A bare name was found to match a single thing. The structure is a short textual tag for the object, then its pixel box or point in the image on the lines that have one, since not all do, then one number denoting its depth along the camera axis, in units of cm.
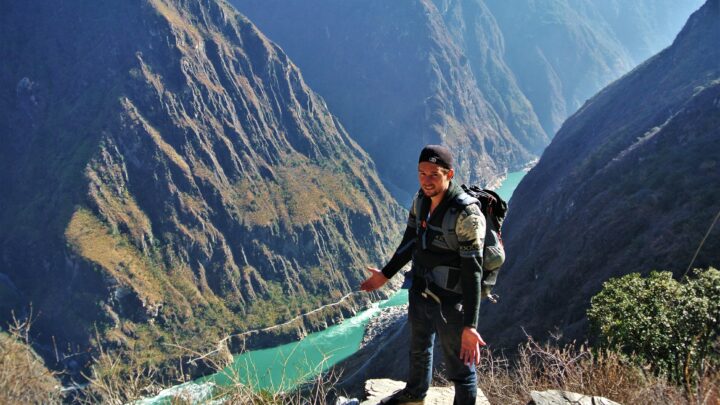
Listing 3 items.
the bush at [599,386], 700
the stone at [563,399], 688
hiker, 616
